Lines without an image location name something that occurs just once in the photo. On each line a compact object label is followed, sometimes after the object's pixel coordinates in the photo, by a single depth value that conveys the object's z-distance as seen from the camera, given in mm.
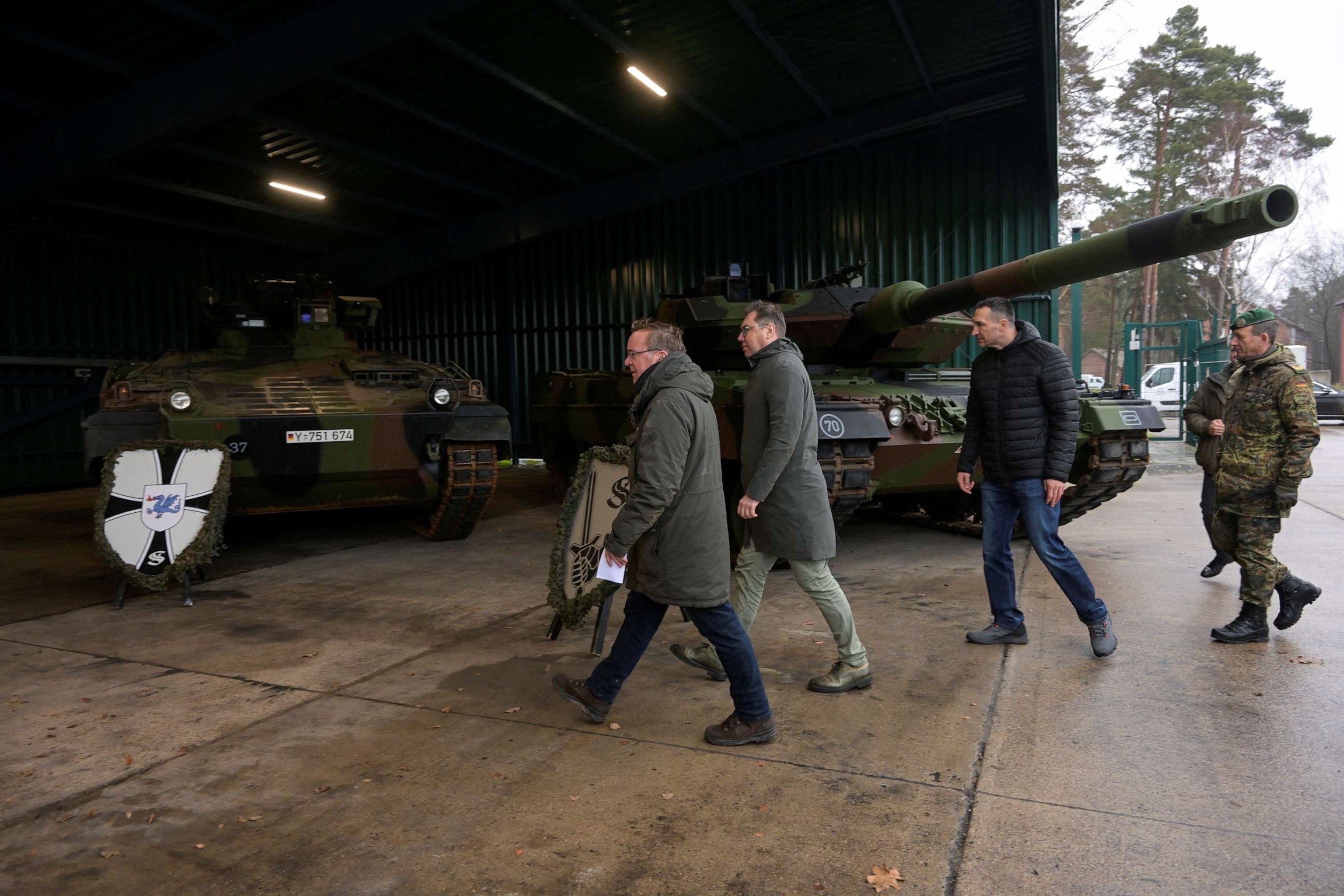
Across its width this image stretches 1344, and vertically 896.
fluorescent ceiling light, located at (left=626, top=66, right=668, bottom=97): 11220
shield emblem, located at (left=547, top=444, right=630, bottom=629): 4766
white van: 27969
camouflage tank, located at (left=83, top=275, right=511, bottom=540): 6961
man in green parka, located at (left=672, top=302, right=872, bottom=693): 3830
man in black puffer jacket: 4520
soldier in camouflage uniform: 4473
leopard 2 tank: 4945
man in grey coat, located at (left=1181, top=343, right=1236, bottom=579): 5922
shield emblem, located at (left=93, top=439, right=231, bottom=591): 5926
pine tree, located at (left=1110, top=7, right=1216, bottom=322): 28891
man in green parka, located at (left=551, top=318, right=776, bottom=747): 3326
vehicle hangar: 2873
